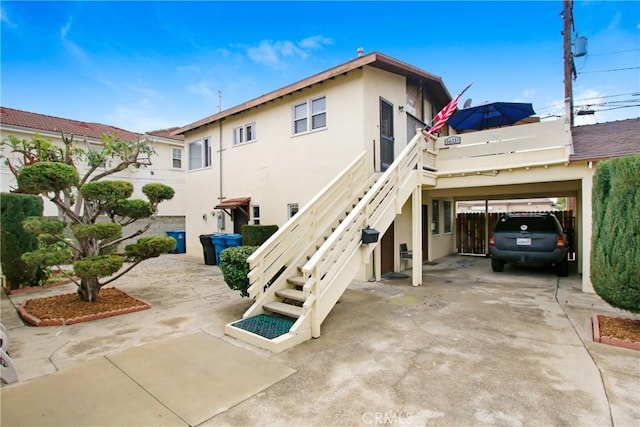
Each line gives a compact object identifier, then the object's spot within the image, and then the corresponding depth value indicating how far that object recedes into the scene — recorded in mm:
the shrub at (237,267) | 5000
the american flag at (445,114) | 8391
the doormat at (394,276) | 8211
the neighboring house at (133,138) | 13805
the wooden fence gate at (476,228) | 12766
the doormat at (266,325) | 4148
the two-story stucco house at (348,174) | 4891
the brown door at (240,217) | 10820
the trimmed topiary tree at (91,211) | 4867
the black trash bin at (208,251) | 10969
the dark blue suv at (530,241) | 7699
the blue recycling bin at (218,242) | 10430
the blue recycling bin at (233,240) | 10125
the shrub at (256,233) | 9002
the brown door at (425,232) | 10617
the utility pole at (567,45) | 10908
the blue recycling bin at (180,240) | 14758
